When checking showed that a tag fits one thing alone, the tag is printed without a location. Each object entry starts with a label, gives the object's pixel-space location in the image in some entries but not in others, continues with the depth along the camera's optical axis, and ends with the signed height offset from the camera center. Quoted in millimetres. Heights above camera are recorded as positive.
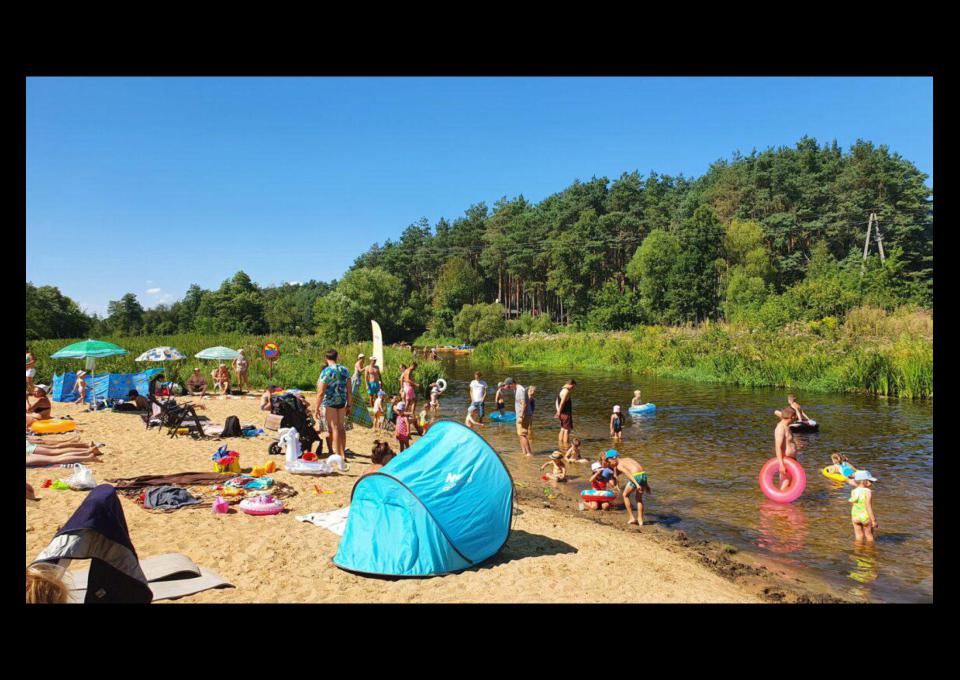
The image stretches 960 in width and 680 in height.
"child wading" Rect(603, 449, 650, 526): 9086 -2232
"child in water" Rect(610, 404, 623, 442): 15289 -2159
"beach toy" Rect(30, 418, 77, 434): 12617 -1821
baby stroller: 11242 -1461
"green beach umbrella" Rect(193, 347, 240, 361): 18953 -294
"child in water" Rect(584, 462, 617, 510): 9766 -2352
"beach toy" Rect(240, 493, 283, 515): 8031 -2283
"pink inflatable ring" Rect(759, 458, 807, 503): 9797 -2479
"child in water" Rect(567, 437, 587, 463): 12759 -2493
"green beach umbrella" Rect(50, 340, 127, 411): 16578 -179
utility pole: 43219 +10154
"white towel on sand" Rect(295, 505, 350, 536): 7520 -2381
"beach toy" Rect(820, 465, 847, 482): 11023 -2541
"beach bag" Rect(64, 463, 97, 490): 8516 -2026
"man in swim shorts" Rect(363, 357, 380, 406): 16739 -995
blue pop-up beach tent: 6266 -1917
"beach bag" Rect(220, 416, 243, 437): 12953 -1908
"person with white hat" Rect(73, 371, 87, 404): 17500 -1303
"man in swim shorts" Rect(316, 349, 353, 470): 10734 -991
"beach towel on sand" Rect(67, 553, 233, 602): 5320 -2289
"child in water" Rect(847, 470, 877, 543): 8125 -2370
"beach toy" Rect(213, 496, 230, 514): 7977 -2262
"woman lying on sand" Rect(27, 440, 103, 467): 9680 -1904
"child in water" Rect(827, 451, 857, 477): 11047 -2411
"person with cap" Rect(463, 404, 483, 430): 16888 -2271
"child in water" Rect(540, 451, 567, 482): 11625 -2502
